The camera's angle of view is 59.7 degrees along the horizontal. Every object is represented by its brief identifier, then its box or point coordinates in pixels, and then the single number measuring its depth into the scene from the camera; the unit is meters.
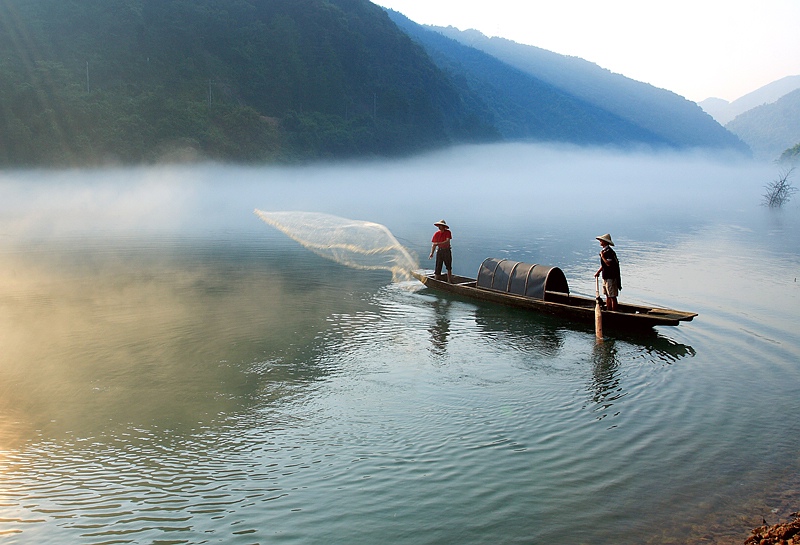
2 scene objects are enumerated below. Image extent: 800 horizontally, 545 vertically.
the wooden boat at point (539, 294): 20.05
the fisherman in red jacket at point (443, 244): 27.39
